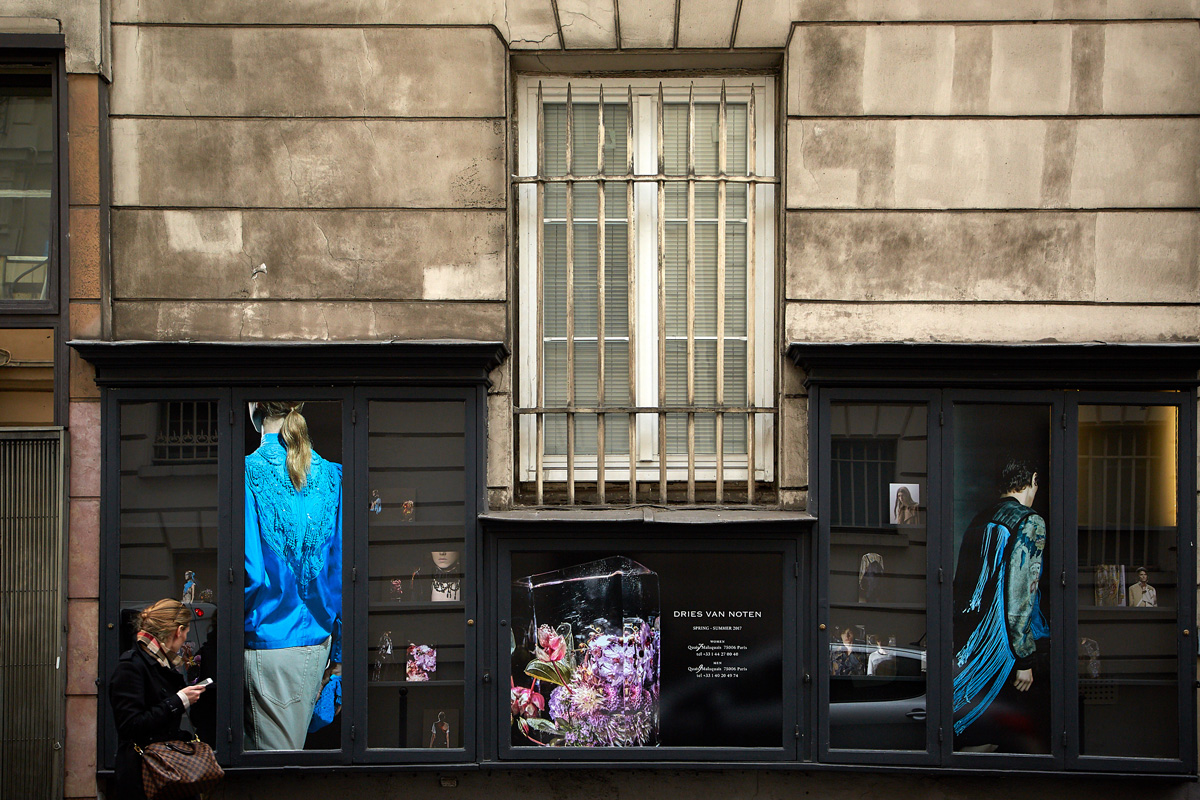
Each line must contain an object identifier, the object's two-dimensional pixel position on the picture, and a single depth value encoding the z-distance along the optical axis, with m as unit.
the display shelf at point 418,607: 5.65
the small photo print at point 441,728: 5.65
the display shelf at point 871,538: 5.66
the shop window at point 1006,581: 5.57
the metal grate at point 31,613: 5.66
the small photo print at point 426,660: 5.66
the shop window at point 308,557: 5.61
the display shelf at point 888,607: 5.63
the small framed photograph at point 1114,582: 5.64
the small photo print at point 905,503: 5.66
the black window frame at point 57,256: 5.80
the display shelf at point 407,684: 5.63
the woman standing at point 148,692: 4.34
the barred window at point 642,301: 6.07
